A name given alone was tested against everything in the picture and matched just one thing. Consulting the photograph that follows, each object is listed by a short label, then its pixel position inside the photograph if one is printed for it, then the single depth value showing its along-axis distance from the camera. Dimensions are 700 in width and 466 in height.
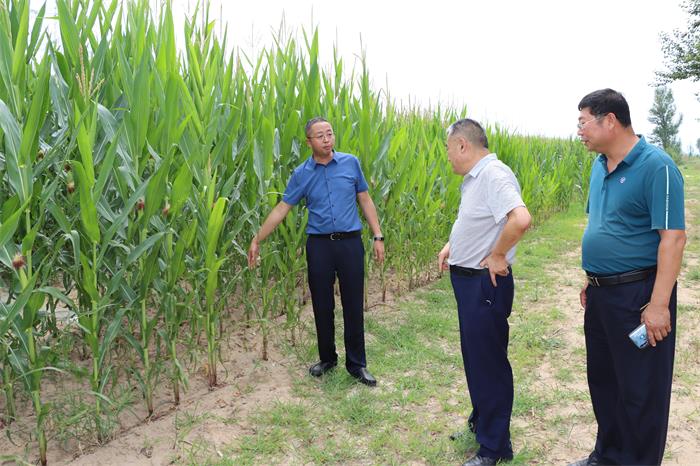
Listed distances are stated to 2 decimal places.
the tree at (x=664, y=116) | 46.03
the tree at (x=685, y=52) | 15.23
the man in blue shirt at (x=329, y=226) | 3.50
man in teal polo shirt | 2.07
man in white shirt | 2.38
